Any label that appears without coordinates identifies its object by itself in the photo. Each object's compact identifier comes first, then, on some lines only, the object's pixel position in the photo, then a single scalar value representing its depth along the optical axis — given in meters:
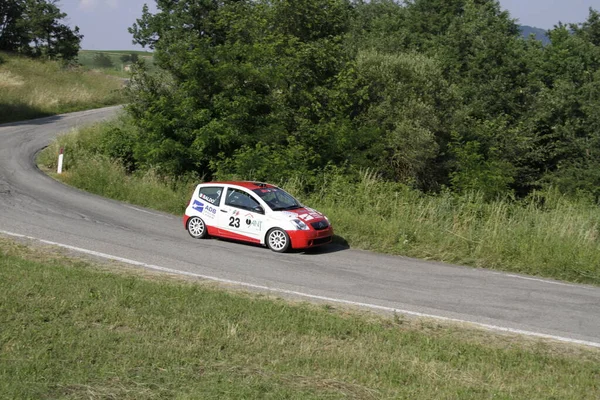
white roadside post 27.09
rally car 16.66
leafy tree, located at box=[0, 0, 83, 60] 64.31
